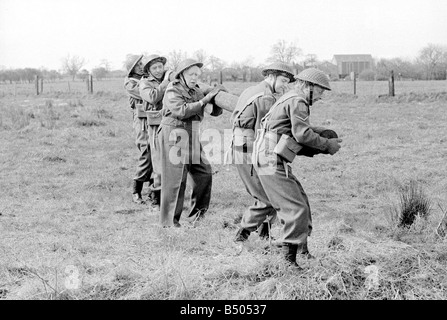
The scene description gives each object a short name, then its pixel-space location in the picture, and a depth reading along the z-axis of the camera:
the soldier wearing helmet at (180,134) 6.93
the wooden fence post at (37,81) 32.44
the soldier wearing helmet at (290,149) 4.92
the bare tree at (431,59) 29.06
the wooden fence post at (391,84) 24.03
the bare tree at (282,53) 30.08
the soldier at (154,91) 7.90
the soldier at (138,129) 8.82
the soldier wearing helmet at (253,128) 6.01
